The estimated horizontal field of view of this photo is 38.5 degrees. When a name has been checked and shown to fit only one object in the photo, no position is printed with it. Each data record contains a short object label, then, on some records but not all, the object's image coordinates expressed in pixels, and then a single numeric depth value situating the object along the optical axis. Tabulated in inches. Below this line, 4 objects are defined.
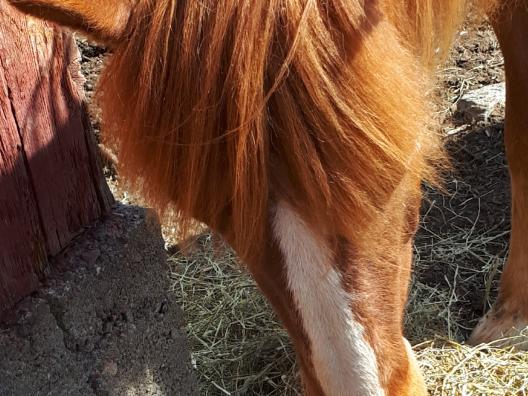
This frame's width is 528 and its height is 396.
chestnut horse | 49.3
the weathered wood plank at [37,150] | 62.4
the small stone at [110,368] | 72.2
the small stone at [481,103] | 134.6
